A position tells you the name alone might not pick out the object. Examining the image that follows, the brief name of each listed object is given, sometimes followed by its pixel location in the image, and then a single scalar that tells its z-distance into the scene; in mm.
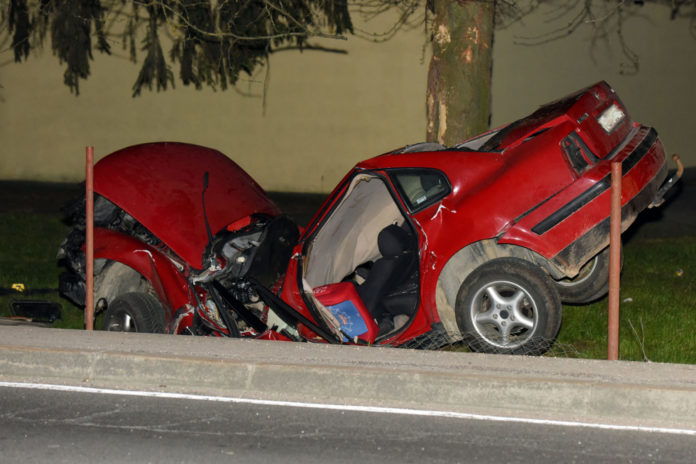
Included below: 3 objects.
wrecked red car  14219
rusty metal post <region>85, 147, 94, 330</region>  14961
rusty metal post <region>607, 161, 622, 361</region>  13062
